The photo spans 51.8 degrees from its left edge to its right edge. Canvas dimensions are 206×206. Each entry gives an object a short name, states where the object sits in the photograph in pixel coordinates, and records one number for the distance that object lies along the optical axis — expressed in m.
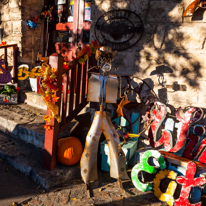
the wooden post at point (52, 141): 2.76
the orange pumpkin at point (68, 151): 2.97
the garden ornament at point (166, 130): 2.71
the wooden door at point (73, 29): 4.50
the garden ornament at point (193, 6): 2.56
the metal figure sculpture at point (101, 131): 2.59
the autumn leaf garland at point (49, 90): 2.61
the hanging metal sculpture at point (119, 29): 3.14
